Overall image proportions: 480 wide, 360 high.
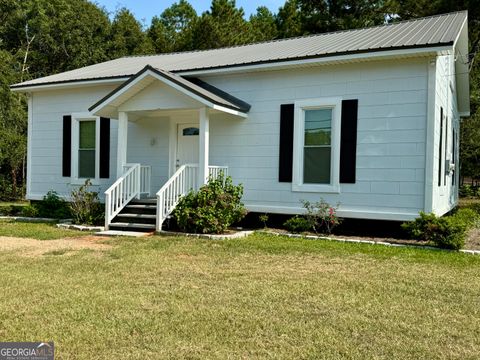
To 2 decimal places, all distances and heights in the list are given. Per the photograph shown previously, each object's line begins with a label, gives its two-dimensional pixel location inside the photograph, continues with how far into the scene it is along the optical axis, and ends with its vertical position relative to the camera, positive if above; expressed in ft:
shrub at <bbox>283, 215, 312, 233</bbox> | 30.61 -3.48
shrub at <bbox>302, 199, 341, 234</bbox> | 30.14 -2.86
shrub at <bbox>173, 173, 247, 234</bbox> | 29.37 -2.55
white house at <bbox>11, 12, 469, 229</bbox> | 28.76 +3.60
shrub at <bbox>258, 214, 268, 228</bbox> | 32.91 -3.38
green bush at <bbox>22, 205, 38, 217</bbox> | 40.22 -4.00
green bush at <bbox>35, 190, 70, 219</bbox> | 39.39 -3.66
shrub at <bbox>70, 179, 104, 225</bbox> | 34.78 -3.24
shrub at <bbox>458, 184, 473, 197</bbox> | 90.02 -2.67
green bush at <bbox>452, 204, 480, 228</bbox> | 35.26 -3.21
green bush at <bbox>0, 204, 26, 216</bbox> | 43.11 -4.40
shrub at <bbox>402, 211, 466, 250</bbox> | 24.95 -3.00
